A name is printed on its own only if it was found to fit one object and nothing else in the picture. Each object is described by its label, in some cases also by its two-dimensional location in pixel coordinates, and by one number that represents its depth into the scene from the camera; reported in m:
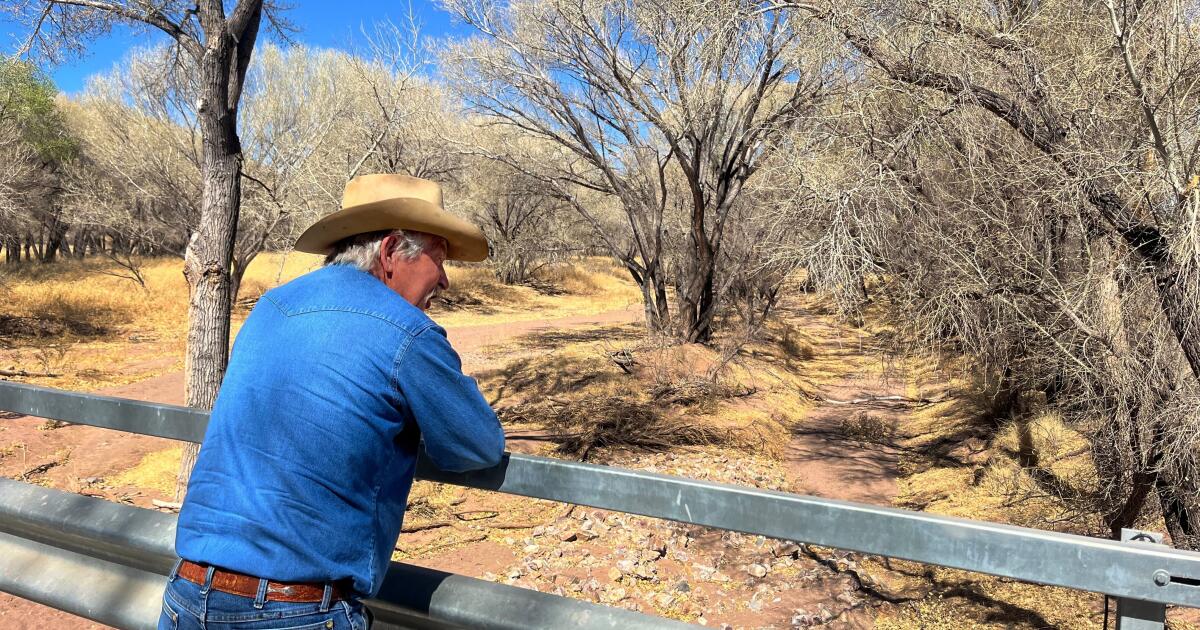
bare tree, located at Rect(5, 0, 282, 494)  6.63
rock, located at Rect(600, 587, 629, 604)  5.97
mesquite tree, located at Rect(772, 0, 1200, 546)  5.91
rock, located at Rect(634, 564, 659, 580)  6.43
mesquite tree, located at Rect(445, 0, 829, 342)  12.34
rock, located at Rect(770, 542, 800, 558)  7.02
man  1.51
